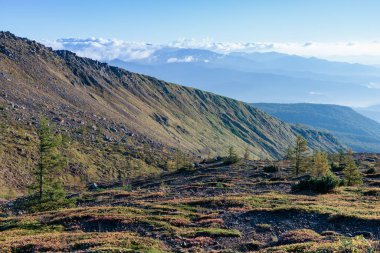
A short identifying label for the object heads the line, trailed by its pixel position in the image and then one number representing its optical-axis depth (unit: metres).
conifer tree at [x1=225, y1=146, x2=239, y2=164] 102.31
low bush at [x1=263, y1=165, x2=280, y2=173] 78.88
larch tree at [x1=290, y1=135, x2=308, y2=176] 75.62
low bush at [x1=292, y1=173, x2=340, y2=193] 44.52
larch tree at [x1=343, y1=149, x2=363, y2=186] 55.78
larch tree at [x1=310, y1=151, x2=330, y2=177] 71.12
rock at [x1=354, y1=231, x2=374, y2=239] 24.41
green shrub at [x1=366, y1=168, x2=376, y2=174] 72.44
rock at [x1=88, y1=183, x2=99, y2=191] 77.65
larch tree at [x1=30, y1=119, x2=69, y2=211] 43.75
